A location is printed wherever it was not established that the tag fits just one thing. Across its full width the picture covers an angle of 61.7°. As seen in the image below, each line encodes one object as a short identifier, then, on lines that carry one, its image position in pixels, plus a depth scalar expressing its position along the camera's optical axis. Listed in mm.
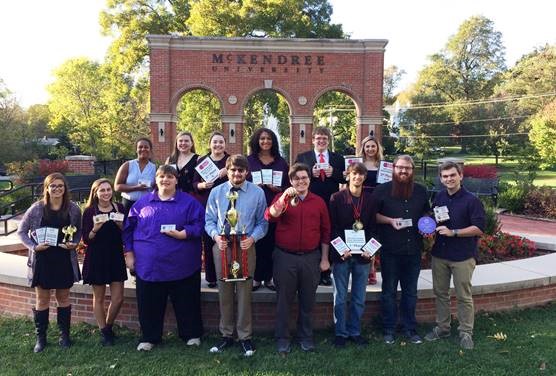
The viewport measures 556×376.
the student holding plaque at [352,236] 4500
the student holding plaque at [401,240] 4598
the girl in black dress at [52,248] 4535
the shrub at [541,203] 13406
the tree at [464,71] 50250
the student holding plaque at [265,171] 4898
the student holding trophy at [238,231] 4355
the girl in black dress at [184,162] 5215
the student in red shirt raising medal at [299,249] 4336
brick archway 20359
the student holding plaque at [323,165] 5031
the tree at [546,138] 25812
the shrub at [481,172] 15734
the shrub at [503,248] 7043
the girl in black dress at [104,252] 4602
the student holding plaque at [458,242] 4500
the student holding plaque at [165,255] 4445
